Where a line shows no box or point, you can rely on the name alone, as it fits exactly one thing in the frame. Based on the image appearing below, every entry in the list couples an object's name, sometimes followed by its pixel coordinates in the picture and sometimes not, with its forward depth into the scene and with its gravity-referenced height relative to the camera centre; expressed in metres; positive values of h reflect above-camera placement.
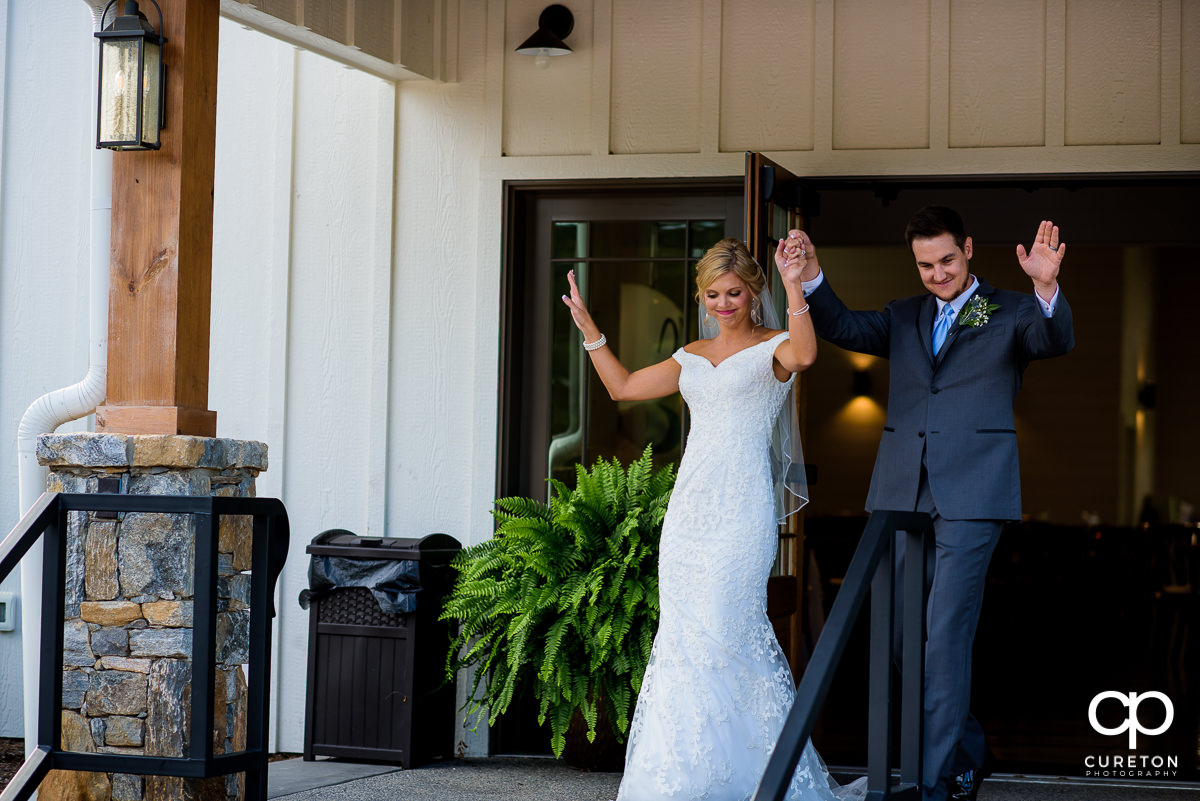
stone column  8.13 -0.53
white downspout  9.09 +0.15
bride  8.27 -0.38
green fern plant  10.47 -0.57
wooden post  8.62 +0.59
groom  7.25 +0.11
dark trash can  11.18 -0.84
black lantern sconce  8.52 +1.17
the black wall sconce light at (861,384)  27.28 +0.79
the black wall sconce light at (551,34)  11.73 +1.87
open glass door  10.30 +0.80
